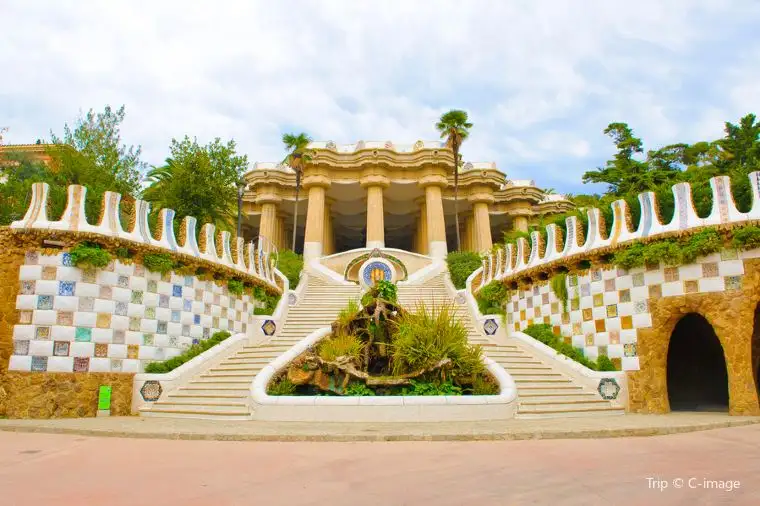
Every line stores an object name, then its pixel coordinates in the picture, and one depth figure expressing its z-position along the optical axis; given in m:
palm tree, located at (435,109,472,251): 32.62
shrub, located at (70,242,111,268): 11.98
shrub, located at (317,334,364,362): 12.02
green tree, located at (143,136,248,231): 24.94
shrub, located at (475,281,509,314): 18.27
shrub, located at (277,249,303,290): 26.56
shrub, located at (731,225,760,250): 11.14
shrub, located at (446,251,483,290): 26.86
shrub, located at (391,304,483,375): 11.72
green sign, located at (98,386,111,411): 11.86
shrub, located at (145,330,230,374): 13.05
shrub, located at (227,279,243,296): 16.45
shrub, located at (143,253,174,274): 13.43
